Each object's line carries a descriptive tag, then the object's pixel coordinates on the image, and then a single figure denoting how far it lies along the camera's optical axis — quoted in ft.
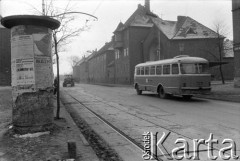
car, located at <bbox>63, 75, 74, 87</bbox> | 179.63
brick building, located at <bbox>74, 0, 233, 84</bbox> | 162.81
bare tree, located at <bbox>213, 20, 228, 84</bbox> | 112.87
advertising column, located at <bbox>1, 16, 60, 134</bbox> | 25.82
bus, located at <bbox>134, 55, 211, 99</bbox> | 61.31
